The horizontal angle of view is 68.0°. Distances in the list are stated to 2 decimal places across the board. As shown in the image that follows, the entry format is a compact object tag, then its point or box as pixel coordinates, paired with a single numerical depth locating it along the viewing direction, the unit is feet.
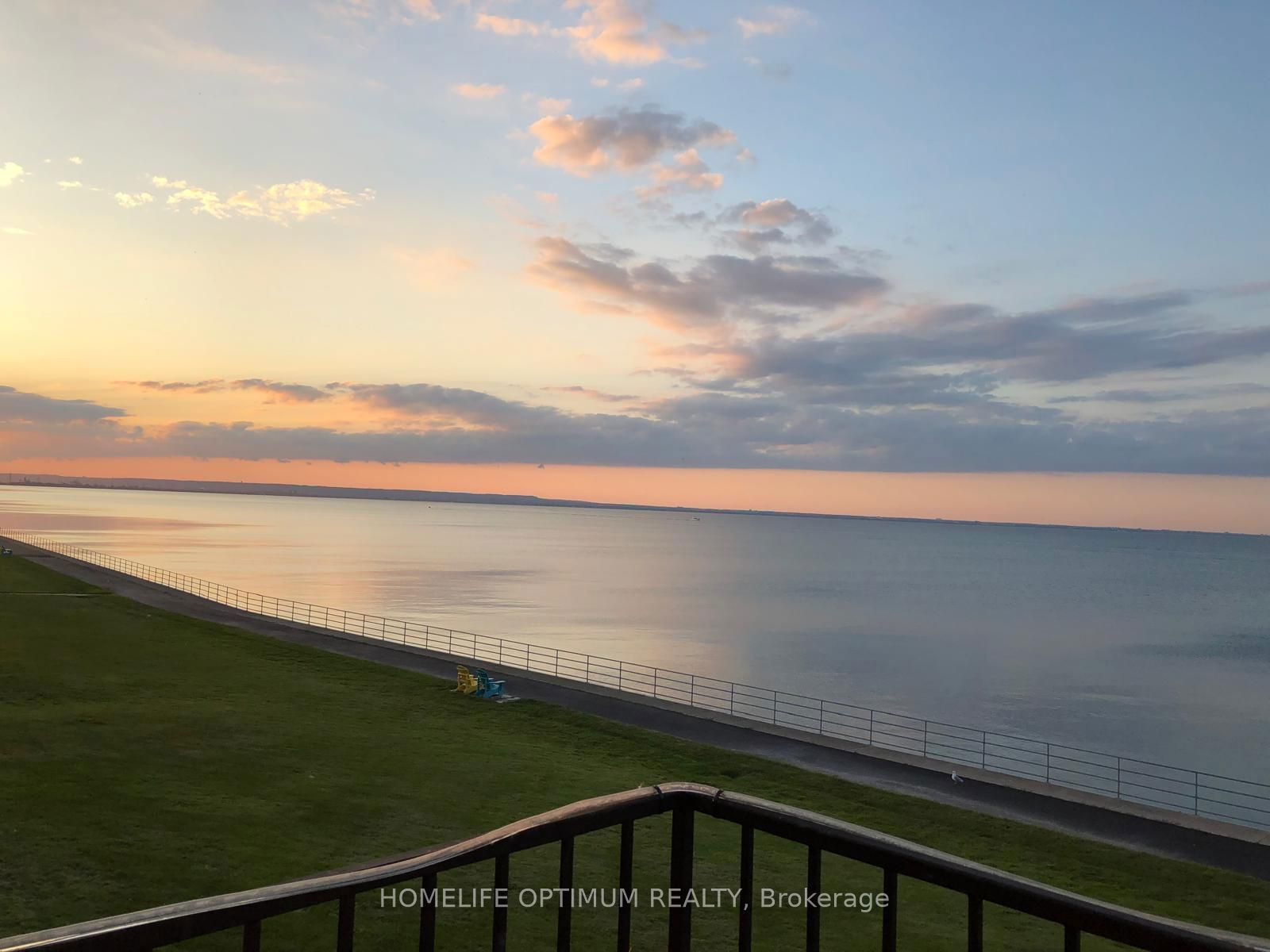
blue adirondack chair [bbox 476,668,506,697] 89.04
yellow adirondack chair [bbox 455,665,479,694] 90.07
